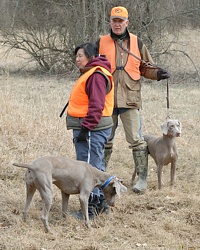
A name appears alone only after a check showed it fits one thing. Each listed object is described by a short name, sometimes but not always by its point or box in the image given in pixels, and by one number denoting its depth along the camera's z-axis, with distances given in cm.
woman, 913
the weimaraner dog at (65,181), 855
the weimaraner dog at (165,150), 1135
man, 1104
